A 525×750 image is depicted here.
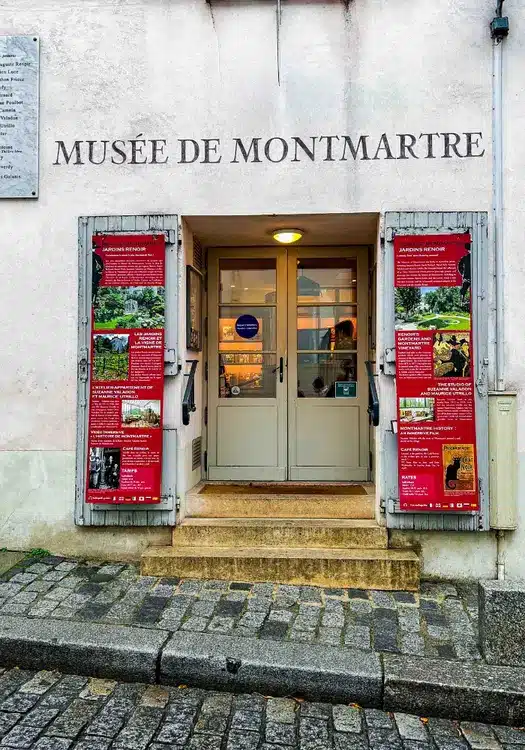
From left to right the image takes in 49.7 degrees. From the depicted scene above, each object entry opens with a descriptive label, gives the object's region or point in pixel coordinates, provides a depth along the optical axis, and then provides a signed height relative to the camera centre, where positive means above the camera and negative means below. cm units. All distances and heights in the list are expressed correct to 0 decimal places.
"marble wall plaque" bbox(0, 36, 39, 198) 496 +238
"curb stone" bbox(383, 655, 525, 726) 310 -171
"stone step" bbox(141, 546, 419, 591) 449 -146
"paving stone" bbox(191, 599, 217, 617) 402 -162
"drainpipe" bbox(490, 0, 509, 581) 465 +152
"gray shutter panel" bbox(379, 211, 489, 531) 462 +25
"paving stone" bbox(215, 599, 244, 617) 403 -162
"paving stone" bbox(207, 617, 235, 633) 380 -164
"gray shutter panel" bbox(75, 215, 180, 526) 485 +29
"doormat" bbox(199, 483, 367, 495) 538 -103
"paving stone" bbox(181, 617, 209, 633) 380 -164
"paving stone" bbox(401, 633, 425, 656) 354 -167
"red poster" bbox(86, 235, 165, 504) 481 +12
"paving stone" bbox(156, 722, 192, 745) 286 -180
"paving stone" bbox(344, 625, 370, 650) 363 -166
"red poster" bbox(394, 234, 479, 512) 461 +9
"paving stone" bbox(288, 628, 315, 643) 367 -165
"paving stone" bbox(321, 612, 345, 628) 388 -164
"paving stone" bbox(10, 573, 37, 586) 451 -157
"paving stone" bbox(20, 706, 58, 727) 298 -179
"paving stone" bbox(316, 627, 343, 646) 365 -166
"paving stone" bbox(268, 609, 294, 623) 395 -164
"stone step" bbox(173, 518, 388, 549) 475 -127
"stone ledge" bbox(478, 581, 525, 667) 340 -145
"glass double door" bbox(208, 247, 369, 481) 600 +25
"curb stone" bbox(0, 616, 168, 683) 347 -166
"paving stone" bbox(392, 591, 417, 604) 429 -164
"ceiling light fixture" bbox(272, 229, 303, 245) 538 +144
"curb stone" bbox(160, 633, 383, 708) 326 -168
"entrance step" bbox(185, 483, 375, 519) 509 -110
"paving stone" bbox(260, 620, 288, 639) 373 -165
